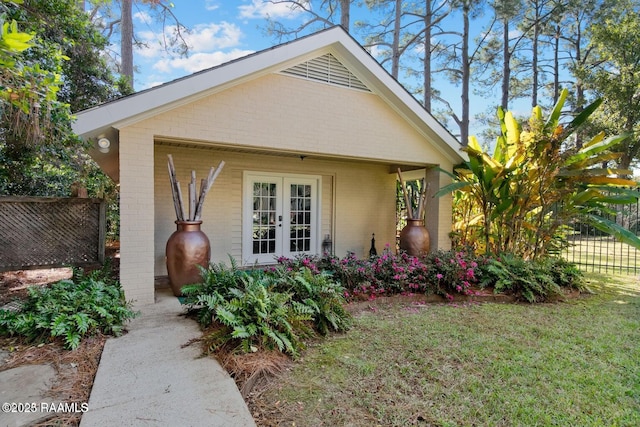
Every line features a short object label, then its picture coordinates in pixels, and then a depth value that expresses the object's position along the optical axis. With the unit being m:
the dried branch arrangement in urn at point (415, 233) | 7.70
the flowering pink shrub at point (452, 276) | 5.75
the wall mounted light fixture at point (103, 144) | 5.13
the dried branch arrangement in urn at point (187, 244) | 5.26
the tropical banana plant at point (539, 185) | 6.22
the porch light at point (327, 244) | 8.85
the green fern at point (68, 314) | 3.45
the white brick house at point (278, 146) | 5.00
